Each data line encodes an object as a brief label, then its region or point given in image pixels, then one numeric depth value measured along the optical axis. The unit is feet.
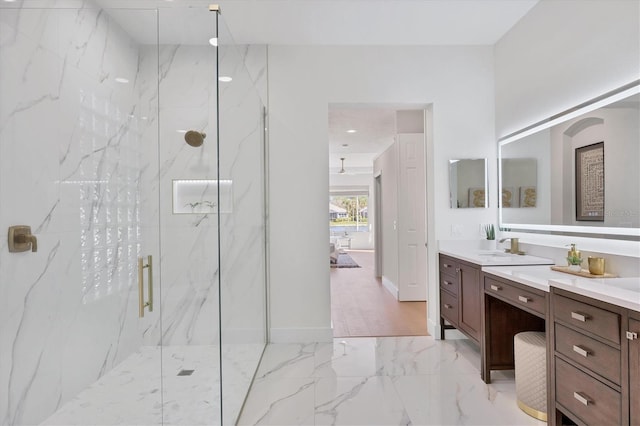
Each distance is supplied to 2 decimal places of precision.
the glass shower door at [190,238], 5.89
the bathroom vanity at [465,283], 9.00
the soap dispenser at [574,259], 7.49
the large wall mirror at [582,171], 6.63
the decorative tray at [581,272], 6.96
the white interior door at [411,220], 16.49
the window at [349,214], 41.27
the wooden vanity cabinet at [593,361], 4.66
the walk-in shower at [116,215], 5.66
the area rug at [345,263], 27.96
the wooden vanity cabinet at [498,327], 8.52
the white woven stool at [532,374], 6.98
